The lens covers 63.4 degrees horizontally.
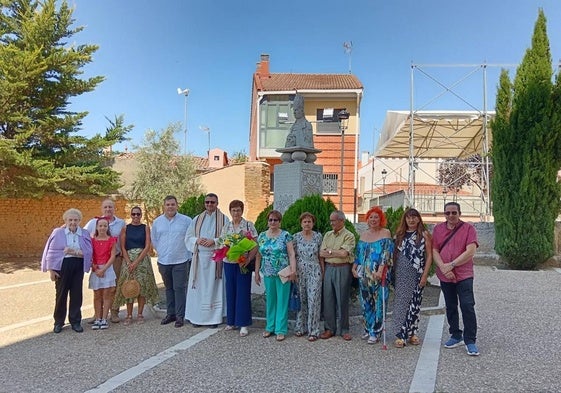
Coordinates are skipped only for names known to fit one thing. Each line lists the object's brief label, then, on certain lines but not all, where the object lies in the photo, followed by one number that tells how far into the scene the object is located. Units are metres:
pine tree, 12.34
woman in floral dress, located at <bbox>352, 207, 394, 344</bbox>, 4.89
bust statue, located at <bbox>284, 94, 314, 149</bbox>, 8.02
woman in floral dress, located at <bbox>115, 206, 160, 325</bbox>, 5.87
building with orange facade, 21.47
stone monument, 7.72
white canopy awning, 15.16
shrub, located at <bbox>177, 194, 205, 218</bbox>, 8.77
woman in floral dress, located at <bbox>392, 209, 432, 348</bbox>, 4.81
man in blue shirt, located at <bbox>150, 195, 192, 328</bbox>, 5.87
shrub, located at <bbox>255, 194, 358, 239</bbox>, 6.24
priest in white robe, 5.71
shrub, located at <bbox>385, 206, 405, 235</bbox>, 8.15
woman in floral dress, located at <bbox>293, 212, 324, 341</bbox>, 5.19
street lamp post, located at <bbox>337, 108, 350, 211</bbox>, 14.59
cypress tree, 11.30
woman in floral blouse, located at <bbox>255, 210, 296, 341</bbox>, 5.18
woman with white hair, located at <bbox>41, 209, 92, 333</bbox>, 5.58
